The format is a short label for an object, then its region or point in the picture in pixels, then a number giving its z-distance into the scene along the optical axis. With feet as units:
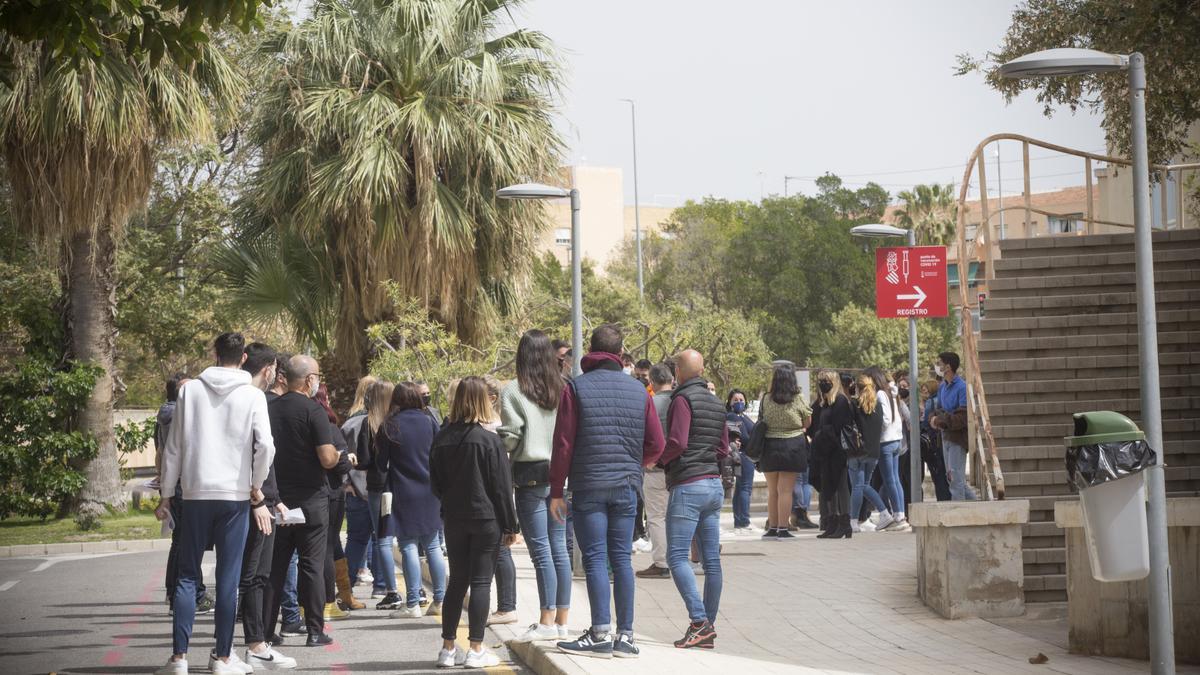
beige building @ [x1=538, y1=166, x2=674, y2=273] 326.44
